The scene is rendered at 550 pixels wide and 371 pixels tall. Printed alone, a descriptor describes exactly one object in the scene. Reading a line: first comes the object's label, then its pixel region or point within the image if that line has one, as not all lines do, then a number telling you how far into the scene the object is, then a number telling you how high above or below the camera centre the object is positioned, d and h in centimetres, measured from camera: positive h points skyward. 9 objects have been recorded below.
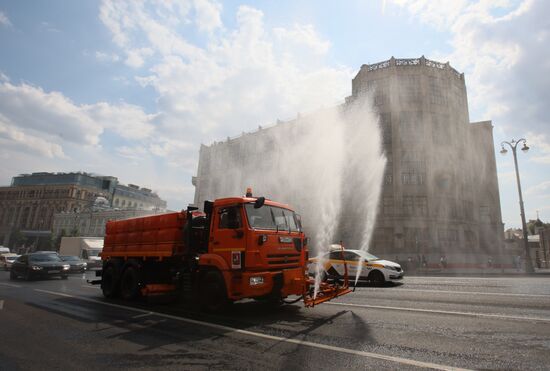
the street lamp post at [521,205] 2239 +468
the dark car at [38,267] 1745 -120
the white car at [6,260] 2870 -148
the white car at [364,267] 1348 -42
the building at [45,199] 9938 +1630
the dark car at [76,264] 2166 -120
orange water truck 694 -10
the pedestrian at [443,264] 3048 -33
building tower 4041 +1275
